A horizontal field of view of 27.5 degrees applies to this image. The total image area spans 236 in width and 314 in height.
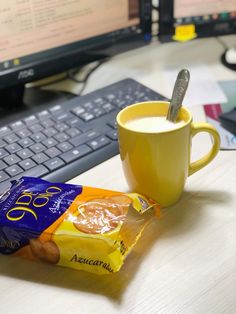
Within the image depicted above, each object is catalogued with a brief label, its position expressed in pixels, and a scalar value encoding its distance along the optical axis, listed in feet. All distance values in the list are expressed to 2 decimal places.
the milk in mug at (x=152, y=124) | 1.69
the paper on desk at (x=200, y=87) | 2.48
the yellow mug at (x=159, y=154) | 1.61
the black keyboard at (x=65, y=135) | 1.93
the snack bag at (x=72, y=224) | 1.46
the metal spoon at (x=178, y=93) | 1.69
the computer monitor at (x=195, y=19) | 2.78
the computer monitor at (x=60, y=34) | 2.29
